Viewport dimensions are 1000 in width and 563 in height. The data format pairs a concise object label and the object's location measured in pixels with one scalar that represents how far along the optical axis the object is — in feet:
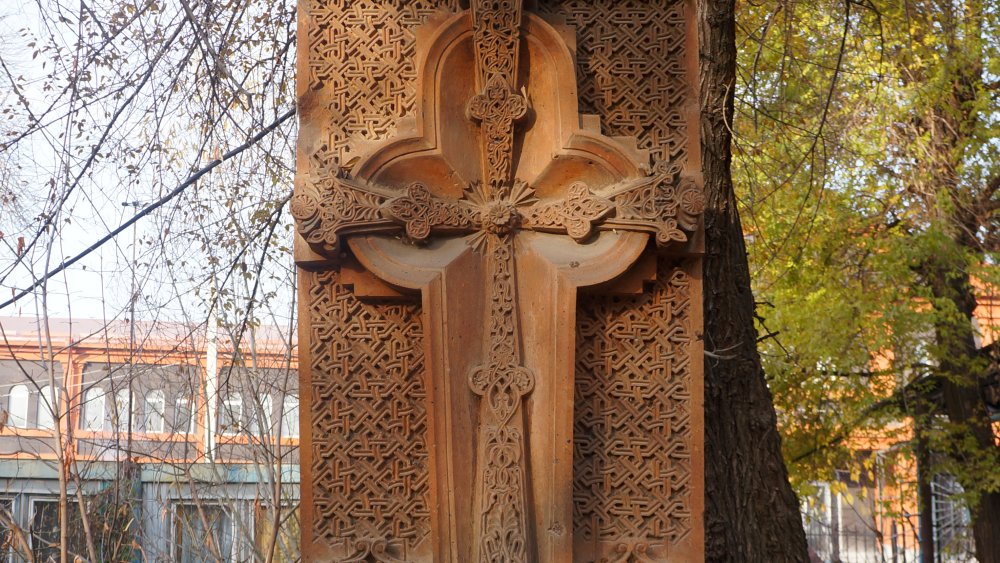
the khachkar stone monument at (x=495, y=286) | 10.93
